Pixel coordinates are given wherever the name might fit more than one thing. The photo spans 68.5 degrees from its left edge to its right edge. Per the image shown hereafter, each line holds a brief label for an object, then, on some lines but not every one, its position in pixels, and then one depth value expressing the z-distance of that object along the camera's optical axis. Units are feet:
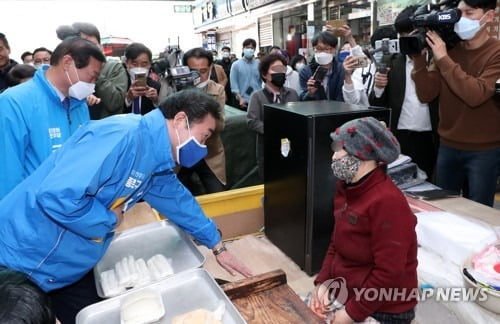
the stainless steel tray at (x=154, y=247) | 4.11
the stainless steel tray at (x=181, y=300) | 3.00
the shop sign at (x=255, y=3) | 26.23
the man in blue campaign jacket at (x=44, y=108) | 5.21
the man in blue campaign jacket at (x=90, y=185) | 3.34
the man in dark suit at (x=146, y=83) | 8.45
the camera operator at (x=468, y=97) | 6.14
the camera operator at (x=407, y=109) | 7.84
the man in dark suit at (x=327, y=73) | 8.87
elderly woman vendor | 3.78
